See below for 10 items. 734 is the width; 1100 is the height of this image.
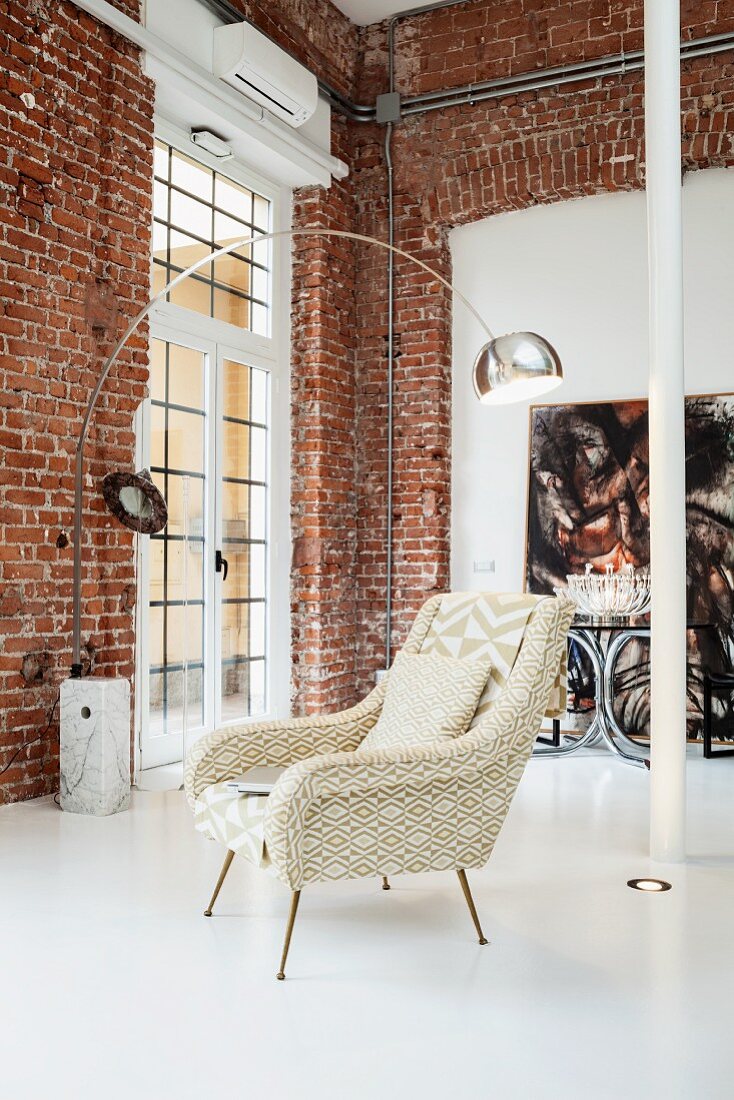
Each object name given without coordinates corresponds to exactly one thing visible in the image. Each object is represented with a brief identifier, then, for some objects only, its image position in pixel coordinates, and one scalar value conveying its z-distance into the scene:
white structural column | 3.84
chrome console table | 5.58
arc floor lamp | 4.43
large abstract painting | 6.04
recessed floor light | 3.49
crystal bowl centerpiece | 5.83
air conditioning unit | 5.57
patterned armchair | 2.79
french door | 5.57
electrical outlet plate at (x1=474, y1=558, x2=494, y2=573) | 6.77
